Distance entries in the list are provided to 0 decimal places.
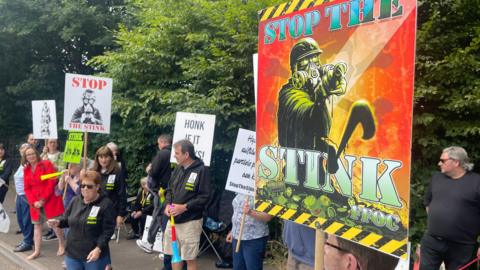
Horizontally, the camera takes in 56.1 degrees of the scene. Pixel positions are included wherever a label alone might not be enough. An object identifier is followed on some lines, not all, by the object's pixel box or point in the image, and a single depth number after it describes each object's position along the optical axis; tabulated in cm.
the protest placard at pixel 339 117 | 194
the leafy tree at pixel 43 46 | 1161
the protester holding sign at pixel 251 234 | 480
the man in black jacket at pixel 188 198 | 509
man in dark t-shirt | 440
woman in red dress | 693
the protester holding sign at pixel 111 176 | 604
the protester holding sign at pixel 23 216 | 741
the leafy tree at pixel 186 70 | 666
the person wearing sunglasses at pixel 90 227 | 445
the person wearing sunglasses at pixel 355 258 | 206
